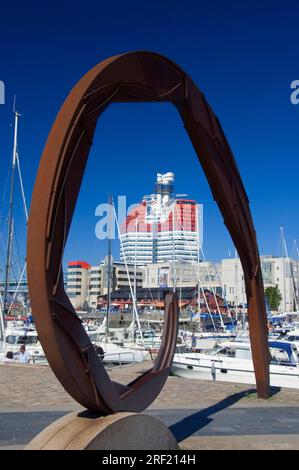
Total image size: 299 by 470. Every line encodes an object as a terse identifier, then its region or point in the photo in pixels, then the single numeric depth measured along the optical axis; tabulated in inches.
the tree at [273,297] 3754.9
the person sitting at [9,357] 1015.9
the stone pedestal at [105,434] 252.5
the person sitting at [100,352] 985.9
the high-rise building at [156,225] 6740.2
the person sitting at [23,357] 962.7
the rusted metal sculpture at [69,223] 253.9
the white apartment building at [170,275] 4114.7
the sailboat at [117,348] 1120.2
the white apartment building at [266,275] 4375.0
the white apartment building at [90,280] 5142.7
